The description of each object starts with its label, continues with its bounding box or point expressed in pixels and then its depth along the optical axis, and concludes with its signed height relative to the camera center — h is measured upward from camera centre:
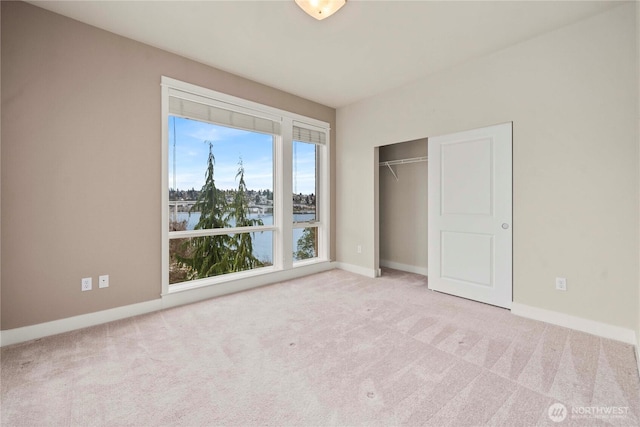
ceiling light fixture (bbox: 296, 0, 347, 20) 2.08 +1.57
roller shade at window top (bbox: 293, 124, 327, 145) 4.32 +1.25
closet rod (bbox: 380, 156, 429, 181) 4.31 +0.84
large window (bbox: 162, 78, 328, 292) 3.25 +0.35
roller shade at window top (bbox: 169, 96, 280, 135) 3.14 +1.21
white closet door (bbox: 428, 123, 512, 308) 2.99 -0.01
